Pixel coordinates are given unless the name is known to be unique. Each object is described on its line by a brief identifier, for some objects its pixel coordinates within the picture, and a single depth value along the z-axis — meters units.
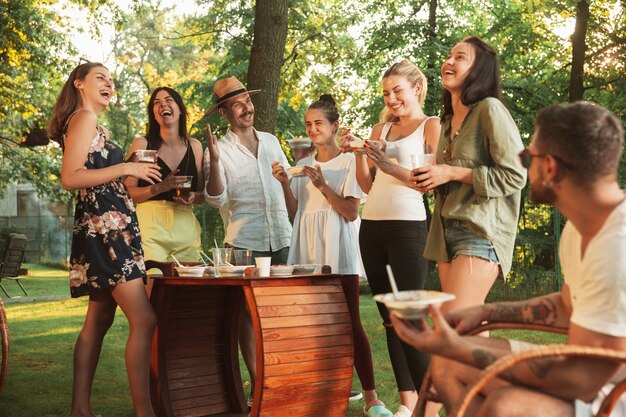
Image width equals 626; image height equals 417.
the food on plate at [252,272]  4.48
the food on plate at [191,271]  4.73
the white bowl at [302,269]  4.62
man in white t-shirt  2.29
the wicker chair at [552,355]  2.21
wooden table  4.26
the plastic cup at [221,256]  4.78
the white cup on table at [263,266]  4.48
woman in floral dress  4.69
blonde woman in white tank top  4.63
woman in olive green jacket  3.70
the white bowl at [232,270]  4.62
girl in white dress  5.19
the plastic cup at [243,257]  4.71
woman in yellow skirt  5.36
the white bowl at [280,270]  4.56
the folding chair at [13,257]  14.99
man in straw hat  5.63
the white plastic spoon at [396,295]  2.37
